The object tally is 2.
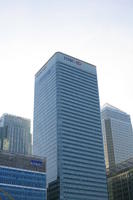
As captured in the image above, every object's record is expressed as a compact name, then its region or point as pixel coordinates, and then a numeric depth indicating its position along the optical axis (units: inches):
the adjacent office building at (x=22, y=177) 5925.2
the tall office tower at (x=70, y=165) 6988.2
